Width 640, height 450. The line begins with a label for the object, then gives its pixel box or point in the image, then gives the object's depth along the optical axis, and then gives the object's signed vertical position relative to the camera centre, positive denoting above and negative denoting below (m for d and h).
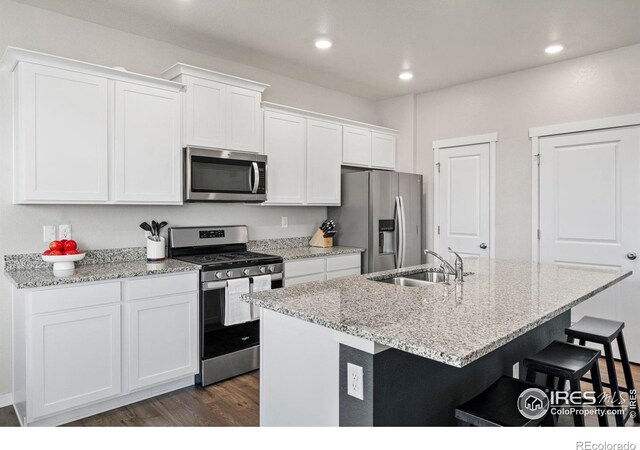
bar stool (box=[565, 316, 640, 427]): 2.27 -0.62
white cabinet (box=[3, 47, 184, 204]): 2.58 +0.60
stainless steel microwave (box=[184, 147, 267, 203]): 3.27 +0.39
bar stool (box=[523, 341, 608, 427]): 1.85 -0.63
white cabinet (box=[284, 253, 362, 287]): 3.66 -0.40
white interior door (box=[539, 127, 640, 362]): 3.57 +0.12
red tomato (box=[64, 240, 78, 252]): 2.66 -0.13
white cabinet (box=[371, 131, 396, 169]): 4.87 +0.86
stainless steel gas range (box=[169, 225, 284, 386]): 3.11 -0.56
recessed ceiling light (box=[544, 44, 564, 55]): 3.54 +1.47
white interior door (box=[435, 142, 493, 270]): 4.45 +0.25
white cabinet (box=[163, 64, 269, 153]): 3.27 +0.93
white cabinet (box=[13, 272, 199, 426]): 2.42 -0.75
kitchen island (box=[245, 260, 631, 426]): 1.46 -0.42
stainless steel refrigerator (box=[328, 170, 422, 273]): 4.26 +0.07
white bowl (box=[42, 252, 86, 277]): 2.55 -0.24
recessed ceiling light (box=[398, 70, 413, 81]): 4.25 +1.50
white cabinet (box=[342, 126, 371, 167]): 4.55 +0.84
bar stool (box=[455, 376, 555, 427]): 1.53 -0.69
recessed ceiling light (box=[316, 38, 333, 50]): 3.43 +1.48
